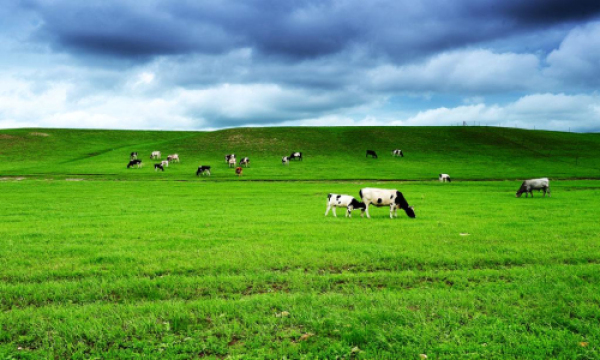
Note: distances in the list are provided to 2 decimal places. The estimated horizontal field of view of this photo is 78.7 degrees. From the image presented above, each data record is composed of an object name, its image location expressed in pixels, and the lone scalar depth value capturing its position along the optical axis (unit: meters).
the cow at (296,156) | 76.36
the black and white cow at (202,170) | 59.09
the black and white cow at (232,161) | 68.14
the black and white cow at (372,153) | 81.55
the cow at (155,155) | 77.88
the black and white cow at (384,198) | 20.34
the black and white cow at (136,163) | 67.31
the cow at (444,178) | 51.44
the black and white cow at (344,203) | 20.35
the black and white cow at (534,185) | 31.89
